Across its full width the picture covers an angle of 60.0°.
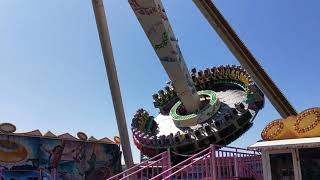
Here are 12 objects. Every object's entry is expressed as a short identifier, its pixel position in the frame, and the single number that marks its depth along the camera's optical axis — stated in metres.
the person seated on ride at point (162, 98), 15.23
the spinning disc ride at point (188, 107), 11.96
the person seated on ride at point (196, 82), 14.90
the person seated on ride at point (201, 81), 14.82
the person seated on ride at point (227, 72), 14.24
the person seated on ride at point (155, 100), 15.37
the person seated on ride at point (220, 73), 14.47
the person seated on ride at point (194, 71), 15.15
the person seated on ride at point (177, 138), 12.29
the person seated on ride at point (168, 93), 15.24
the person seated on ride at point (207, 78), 14.75
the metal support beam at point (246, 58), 12.23
